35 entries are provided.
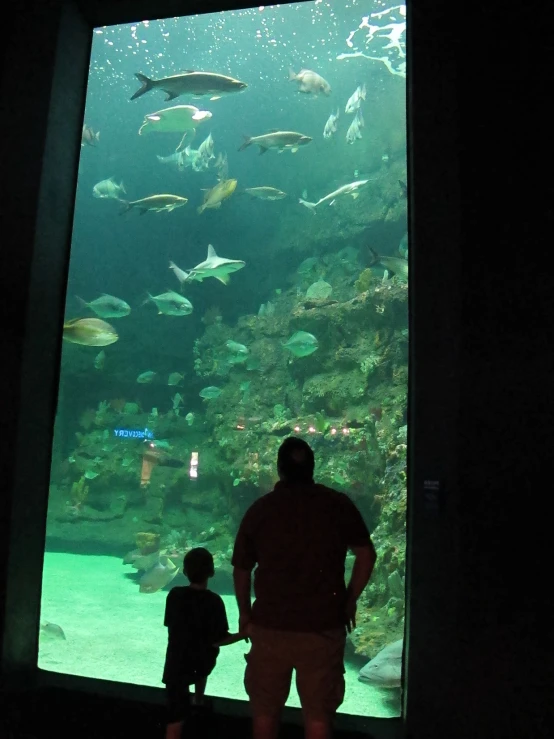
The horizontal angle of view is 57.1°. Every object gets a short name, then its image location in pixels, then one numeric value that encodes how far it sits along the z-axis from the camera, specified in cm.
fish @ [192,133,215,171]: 1277
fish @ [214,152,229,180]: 1566
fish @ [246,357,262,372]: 1230
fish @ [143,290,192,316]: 912
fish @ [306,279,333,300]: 1270
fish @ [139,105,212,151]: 1011
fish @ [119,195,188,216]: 838
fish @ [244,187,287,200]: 1019
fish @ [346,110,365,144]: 1454
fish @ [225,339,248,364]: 1031
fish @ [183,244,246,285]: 873
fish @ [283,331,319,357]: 834
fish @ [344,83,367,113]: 1464
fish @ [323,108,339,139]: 1336
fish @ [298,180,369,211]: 1034
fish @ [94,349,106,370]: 1392
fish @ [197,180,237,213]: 856
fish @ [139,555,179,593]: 700
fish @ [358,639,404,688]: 386
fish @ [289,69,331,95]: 1128
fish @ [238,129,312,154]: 894
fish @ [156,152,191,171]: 1354
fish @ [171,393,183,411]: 1631
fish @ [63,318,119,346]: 515
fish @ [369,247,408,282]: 662
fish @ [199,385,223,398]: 1041
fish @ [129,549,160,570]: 986
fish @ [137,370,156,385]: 1092
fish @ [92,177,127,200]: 1322
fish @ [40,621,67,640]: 547
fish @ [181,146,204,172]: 1316
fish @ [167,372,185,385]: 1230
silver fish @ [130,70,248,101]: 621
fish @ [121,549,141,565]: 1056
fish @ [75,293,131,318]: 794
